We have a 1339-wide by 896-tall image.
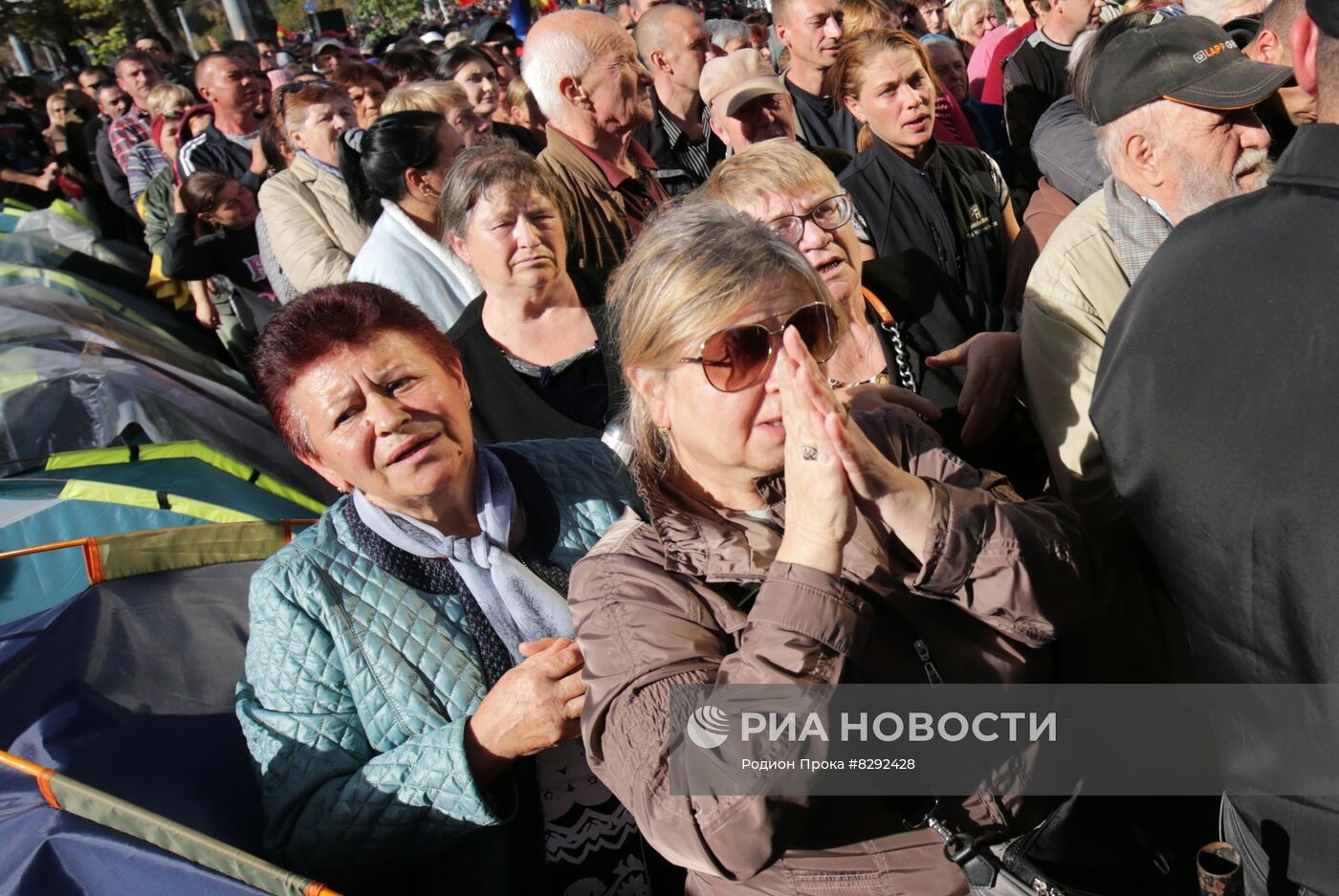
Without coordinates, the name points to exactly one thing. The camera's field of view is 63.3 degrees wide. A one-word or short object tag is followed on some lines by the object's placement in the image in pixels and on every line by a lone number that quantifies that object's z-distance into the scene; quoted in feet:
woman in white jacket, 13.04
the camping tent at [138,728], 5.82
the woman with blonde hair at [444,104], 16.28
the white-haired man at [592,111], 14.06
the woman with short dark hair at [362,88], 21.72
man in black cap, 7.85
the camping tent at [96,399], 12.66
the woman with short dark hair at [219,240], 19.75
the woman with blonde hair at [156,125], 26.22
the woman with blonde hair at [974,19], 26.78
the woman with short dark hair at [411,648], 6.70
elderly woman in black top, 10.75
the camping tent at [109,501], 8.50
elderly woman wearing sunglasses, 5.19
